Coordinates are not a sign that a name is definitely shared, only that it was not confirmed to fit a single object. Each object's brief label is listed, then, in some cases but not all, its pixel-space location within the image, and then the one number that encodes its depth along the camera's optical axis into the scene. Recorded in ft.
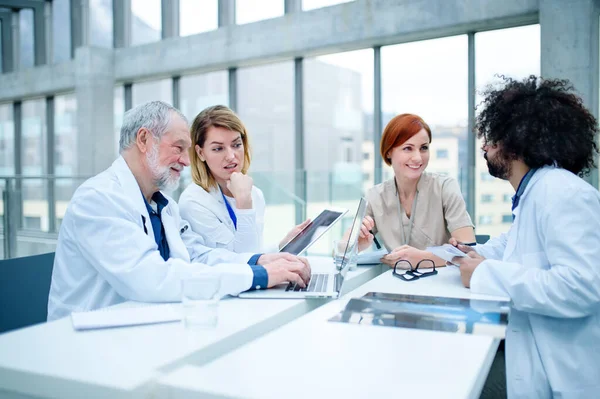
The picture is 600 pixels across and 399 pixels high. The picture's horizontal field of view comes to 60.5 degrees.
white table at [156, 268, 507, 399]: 3.01
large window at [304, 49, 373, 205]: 20.80
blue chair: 7.02
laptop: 5.47
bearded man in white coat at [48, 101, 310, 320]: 5.26
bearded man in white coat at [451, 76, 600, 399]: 4.80
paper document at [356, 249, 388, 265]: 7.71
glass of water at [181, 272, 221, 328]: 4.29
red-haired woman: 8.80
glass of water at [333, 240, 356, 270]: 6.47
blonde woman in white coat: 7.83
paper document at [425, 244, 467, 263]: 6.34
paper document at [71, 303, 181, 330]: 4.32
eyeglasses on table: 6.61
